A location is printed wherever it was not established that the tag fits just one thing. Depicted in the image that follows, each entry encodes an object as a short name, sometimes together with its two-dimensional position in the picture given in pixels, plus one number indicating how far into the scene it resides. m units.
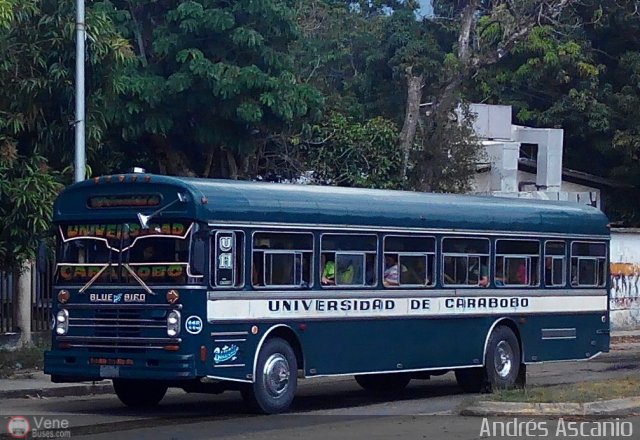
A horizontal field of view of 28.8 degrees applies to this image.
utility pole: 18.70
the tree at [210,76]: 23.80
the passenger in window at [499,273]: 18.77
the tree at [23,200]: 18.42
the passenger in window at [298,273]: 15.77
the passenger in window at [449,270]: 17.96
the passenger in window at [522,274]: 19.12
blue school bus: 14.65
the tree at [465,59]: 30.70
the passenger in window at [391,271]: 17.02
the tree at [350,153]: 28.83
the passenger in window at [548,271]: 19.48
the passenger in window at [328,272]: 16.13
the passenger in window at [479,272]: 18.41
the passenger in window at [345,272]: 16.38
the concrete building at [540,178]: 34.25
